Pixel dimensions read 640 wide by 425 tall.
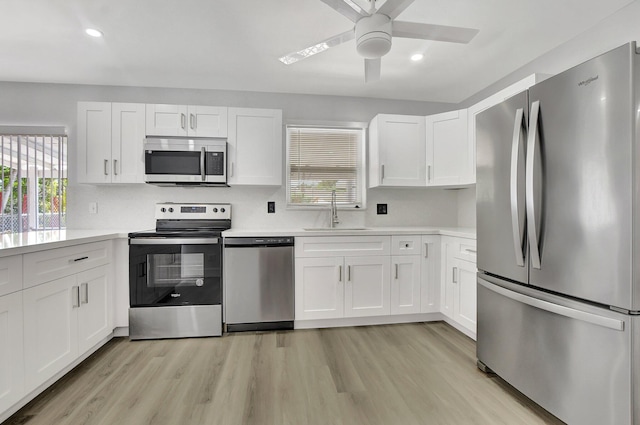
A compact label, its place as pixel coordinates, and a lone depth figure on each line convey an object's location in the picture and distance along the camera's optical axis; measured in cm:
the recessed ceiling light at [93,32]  204
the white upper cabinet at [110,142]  267
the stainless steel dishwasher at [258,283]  254
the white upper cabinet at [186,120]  270
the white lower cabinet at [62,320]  159
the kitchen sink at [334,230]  276
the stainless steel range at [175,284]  244
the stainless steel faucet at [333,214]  310
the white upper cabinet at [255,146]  280
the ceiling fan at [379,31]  149
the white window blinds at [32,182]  280
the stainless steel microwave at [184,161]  263
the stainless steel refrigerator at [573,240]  115
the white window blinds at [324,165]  324
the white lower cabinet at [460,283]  235
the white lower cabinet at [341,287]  263
